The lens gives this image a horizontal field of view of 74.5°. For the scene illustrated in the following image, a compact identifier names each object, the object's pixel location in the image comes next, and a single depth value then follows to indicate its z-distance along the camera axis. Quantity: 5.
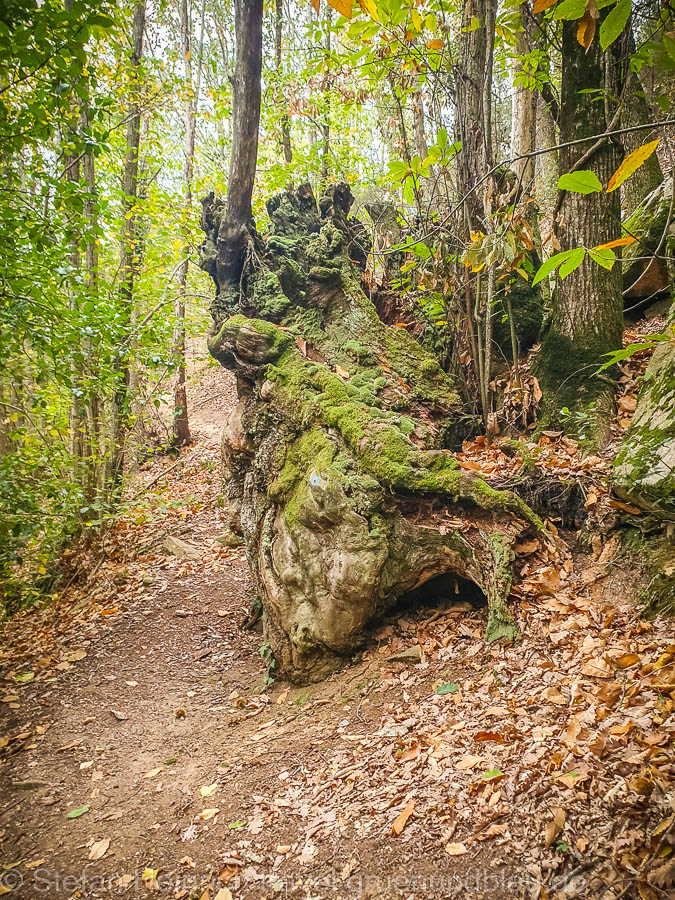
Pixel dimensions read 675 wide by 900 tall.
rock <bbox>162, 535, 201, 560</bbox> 8.08
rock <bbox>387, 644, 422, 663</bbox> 3.67
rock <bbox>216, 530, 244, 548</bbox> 8.34
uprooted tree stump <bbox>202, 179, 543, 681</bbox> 3.88
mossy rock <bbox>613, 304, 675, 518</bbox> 2.86
